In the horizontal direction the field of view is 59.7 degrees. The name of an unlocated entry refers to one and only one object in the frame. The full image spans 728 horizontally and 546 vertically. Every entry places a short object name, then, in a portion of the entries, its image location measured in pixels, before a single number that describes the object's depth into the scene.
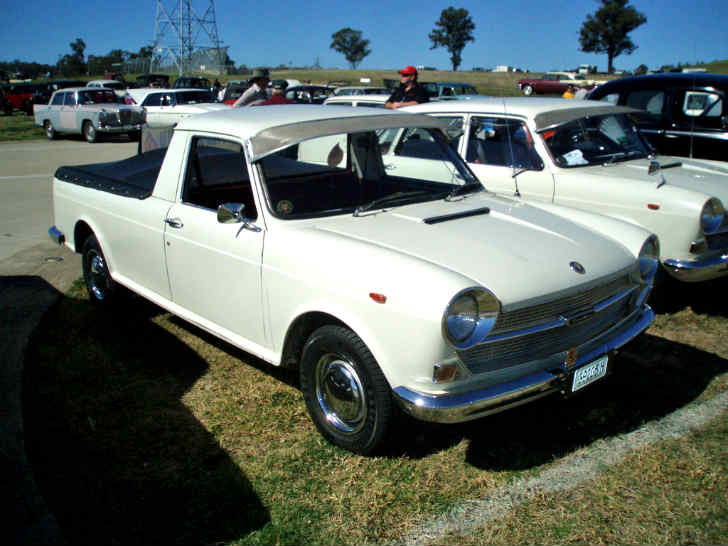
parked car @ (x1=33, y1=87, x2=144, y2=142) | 18.55
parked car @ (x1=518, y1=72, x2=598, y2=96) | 37.34
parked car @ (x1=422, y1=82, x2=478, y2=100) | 23.92
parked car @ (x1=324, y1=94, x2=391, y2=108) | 10.46
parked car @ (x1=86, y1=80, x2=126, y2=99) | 32.03
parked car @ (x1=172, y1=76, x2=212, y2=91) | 30.83
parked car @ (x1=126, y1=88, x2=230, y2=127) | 17.92
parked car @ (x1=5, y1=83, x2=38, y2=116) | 32.12
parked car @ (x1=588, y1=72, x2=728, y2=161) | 7.41
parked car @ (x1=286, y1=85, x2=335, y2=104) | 23.22
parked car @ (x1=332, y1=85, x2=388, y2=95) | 23.98
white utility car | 2.85
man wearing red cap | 8.79
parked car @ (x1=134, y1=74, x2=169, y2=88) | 35.59
